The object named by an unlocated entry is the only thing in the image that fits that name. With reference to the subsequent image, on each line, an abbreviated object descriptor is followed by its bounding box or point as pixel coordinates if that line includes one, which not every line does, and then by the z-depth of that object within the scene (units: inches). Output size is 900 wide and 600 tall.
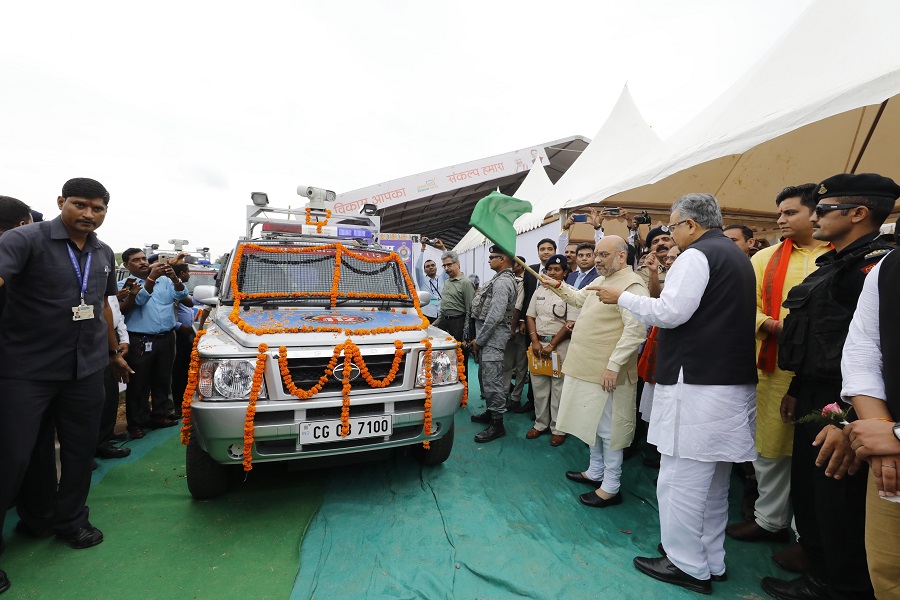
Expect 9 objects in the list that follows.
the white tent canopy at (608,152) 294.5
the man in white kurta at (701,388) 84.1
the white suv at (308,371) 99.3
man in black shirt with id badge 88.6
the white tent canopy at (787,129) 111.7
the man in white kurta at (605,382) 118.1
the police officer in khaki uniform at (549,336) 164.2
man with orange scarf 98.5
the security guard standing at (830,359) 70.0
